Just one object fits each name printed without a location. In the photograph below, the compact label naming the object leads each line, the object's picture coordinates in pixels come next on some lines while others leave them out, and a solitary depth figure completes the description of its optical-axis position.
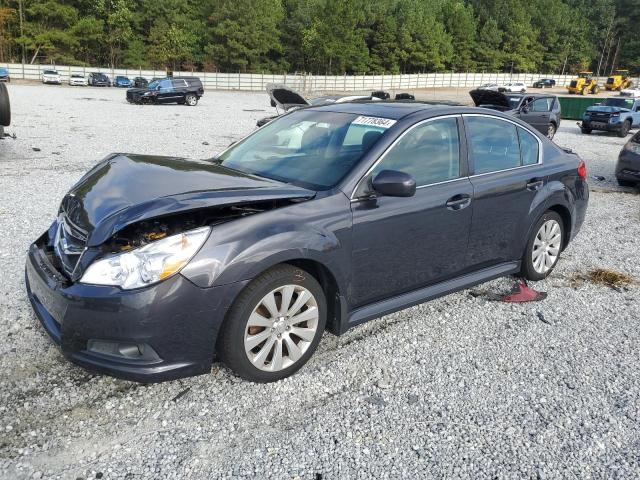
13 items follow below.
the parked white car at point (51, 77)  48.94
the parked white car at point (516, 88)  61.48
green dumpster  29.59
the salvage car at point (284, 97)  12.06
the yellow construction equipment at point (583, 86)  61.50
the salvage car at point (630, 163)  10.01
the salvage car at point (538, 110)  18.06
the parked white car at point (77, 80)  48.66
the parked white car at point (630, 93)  50.94
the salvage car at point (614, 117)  21.67
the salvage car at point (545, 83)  79.25
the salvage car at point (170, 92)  29.69
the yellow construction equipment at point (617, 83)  68.69
